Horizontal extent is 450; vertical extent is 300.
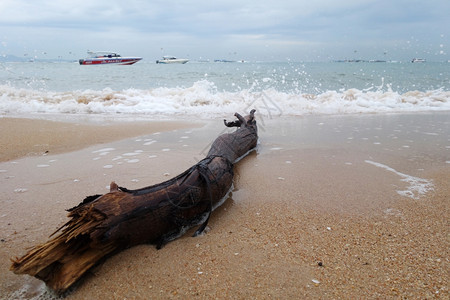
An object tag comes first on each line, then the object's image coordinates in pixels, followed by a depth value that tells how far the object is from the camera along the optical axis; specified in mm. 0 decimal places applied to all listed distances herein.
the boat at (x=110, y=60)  35094
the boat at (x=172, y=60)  52000
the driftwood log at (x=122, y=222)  1506
